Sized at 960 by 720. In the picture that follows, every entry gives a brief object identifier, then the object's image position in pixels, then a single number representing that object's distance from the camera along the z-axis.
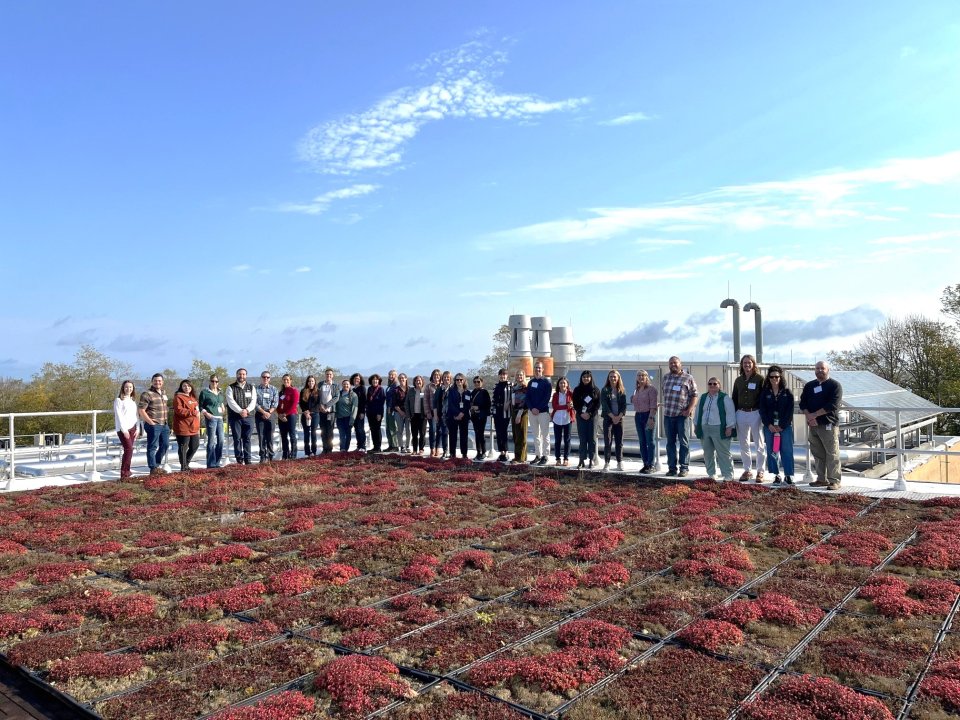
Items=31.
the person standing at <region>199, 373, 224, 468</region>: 14.76
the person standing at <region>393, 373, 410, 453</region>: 16.81
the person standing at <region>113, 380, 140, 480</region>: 13.29
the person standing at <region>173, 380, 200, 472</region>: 14.24
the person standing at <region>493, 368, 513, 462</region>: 15.13
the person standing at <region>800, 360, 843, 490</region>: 11.45
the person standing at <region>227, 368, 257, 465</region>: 15.12
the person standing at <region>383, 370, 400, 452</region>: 16.92
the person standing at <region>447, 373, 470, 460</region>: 15.73
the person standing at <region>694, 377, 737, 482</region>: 12.65
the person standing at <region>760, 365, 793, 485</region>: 11.89
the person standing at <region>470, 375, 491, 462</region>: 15.65
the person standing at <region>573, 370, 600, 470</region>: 13.90
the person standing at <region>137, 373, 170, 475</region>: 13.61
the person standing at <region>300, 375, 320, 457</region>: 16.51
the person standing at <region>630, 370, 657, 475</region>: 13.31
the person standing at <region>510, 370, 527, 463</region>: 14.88
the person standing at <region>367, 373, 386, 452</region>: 16.88
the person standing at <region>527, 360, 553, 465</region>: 14.59
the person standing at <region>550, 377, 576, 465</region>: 14.45
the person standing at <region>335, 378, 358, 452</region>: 16.64
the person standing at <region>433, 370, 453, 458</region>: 15.95
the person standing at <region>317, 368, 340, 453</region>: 16.53
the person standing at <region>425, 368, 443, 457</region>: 16.20
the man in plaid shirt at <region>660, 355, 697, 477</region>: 12.81
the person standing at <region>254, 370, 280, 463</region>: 15.61
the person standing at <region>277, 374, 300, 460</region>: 16.20
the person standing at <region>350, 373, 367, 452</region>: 16.98
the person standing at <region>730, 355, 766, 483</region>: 12.26
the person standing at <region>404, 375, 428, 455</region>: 16.44
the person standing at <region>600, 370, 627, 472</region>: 13.60
